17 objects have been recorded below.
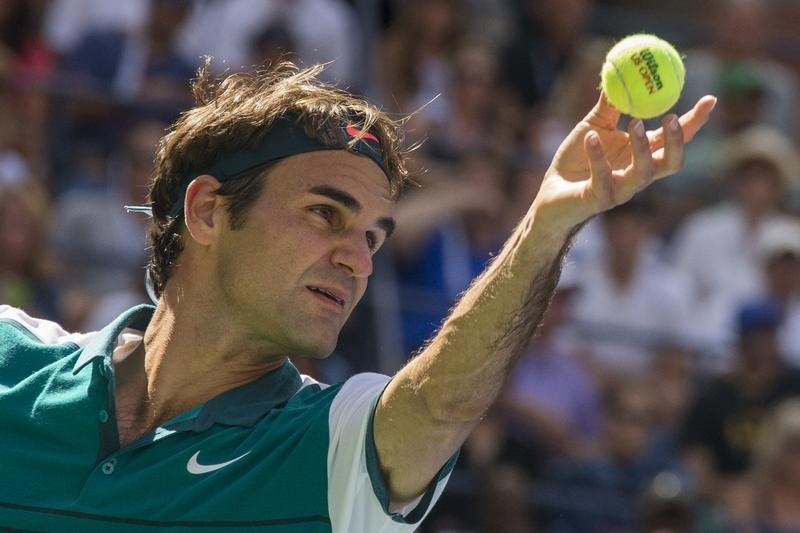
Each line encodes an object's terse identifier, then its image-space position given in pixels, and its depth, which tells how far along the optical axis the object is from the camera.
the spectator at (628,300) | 17.61
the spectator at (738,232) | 18.78
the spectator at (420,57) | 17.72
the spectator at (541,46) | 19.84
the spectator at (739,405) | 16.41
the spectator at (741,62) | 21.00
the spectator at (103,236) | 15.32
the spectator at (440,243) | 16.09
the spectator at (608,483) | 15.62
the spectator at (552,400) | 15.78
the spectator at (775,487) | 15.56
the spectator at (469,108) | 17.77
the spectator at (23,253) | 14.25
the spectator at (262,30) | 17.28
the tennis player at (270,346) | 6.15
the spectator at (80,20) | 16.77
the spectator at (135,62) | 16.58
